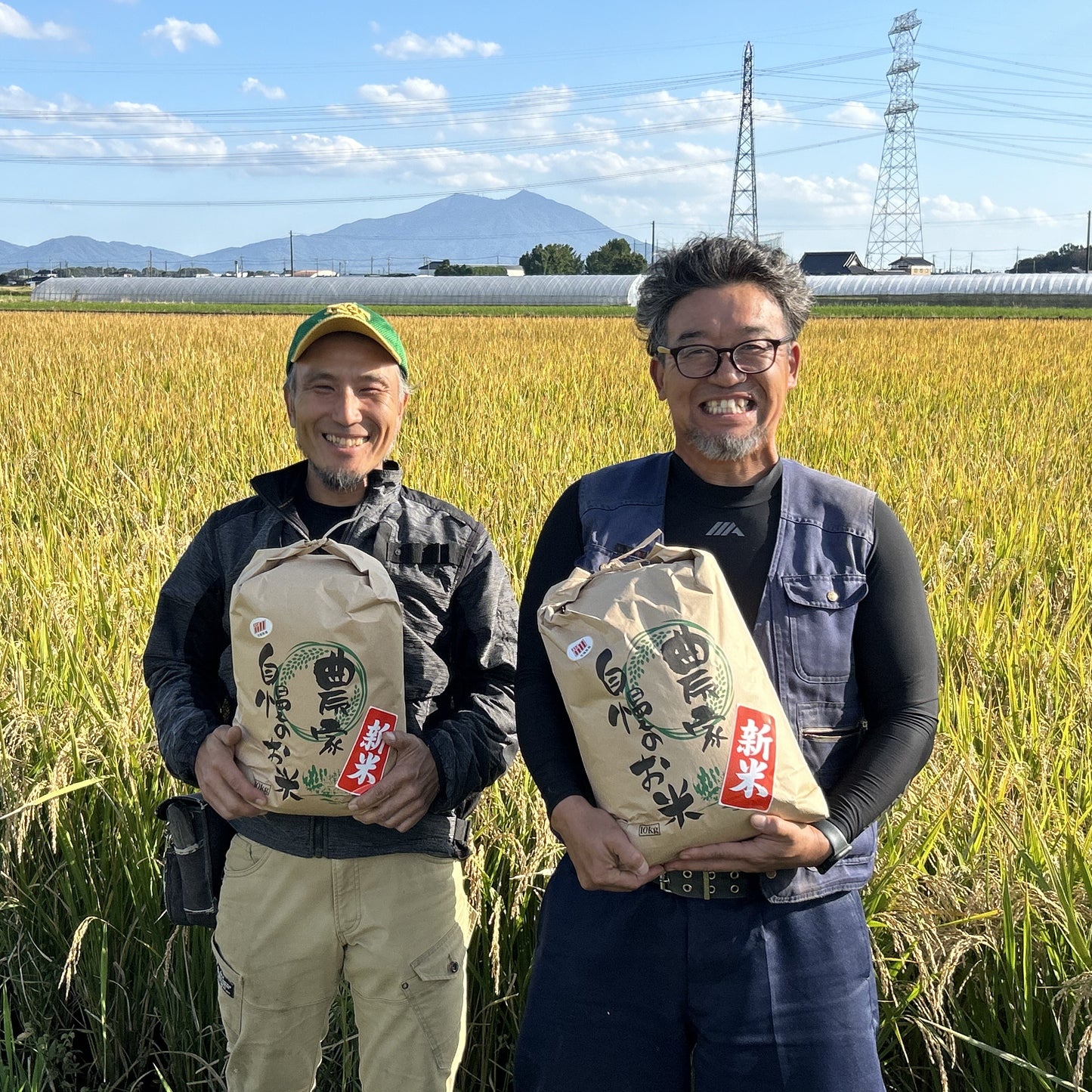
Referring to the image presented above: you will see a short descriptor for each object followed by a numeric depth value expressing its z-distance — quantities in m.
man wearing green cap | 1.49
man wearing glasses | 1.26
